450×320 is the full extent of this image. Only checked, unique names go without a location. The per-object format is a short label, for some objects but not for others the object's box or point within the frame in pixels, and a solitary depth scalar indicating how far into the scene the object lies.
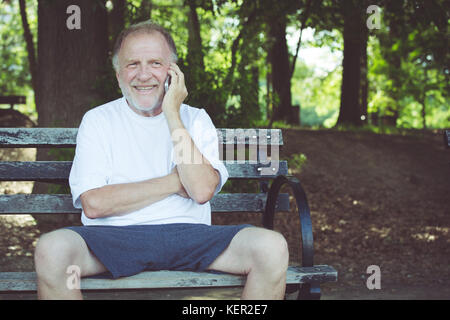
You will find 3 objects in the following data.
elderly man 2.86
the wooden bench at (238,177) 3.11
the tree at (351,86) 15.04
